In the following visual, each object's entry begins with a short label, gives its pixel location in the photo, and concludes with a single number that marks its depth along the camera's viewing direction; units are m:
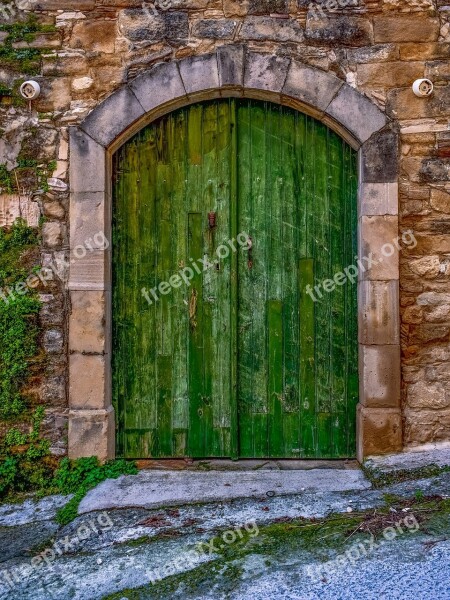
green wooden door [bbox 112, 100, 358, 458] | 3.49
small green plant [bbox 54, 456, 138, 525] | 3.18
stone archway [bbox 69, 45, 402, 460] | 3.29
